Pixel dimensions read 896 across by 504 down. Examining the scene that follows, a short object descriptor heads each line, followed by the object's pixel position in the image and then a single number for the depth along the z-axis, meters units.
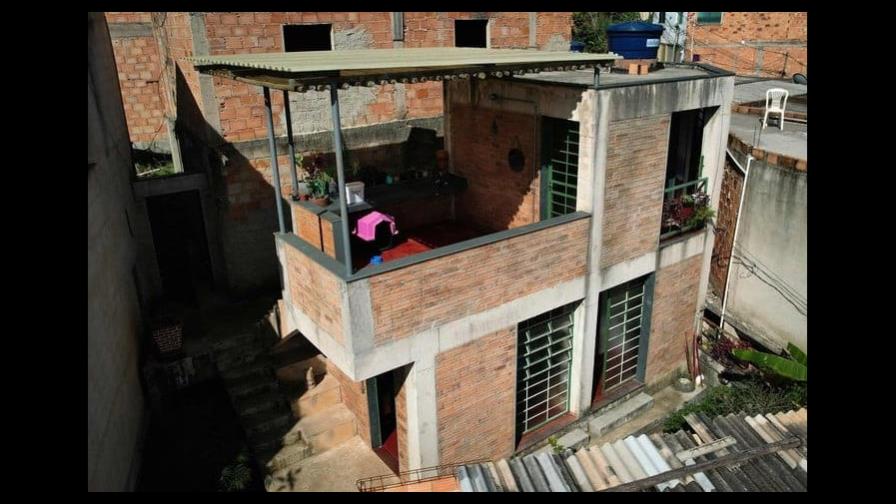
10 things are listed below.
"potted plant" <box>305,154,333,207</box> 10.18
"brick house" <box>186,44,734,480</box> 8.80
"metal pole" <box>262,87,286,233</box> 9.65
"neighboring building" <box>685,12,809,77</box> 28.19
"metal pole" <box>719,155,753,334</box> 13.46
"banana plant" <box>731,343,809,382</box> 11.73
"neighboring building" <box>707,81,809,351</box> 12.65
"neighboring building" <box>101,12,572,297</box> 13.24
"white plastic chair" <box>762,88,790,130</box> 15.79
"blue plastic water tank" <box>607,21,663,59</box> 11.98
